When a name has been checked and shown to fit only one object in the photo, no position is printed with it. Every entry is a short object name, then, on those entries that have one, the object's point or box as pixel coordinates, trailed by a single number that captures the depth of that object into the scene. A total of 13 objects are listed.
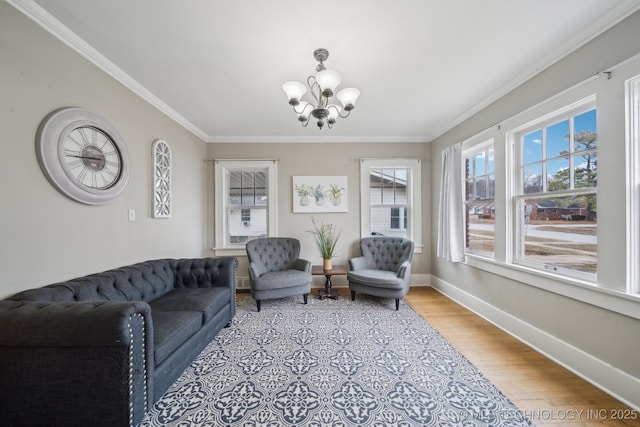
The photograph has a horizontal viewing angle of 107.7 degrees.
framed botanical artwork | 4.03
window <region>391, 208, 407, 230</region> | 4.18
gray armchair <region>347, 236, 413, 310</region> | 3.08
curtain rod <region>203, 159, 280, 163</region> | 3.98
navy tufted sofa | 1.20
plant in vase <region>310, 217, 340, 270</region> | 4.02
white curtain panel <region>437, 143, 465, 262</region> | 3.23
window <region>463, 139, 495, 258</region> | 2.89
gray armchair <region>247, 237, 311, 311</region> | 3.08
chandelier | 1.75
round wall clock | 1.62
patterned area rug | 1.47
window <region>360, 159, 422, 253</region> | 4.07
